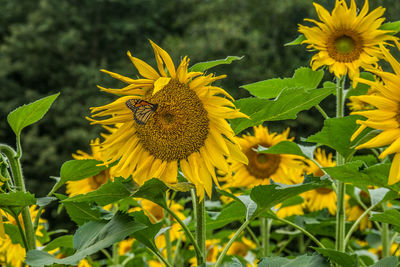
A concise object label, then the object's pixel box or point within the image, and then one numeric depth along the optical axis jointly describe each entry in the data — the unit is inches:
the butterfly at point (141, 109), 75.5
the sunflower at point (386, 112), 72.3
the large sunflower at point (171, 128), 75.7
